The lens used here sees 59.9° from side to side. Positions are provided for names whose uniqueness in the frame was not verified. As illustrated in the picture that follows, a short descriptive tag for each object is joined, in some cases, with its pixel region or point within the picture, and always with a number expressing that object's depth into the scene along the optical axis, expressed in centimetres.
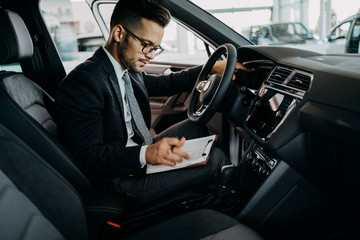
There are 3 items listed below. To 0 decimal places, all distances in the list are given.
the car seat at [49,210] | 90
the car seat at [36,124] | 113
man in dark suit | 123
